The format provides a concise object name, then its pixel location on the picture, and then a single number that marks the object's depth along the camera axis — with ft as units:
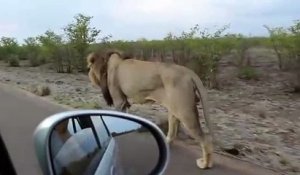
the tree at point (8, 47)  135.33
